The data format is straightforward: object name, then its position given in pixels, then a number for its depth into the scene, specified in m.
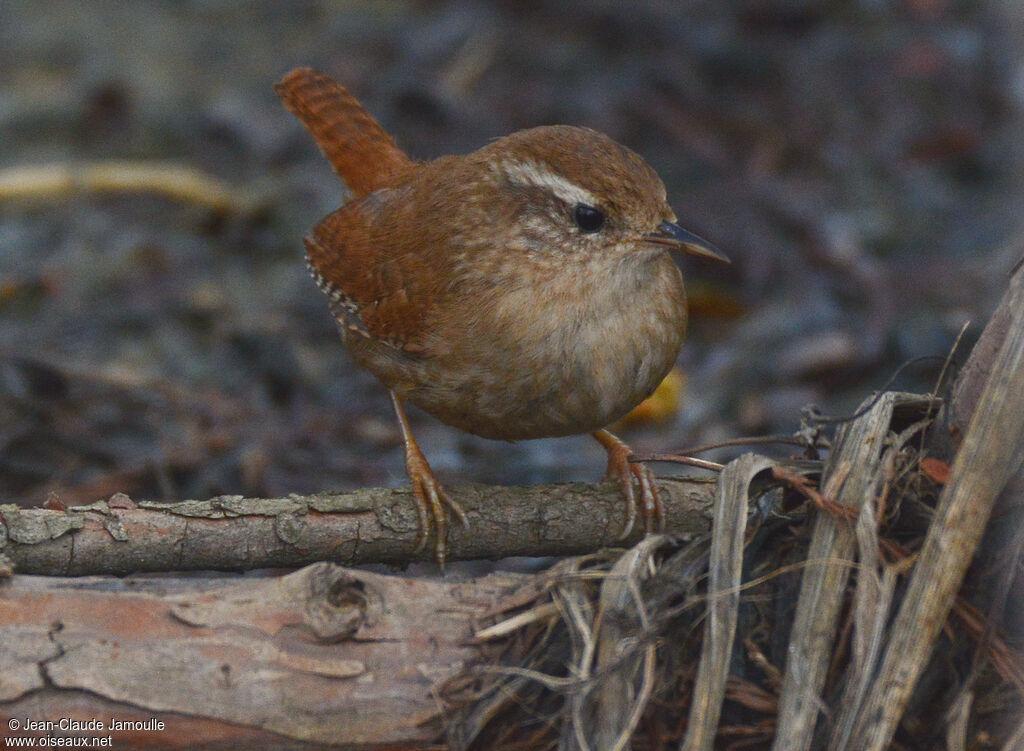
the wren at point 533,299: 6.94
